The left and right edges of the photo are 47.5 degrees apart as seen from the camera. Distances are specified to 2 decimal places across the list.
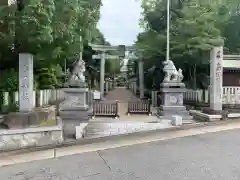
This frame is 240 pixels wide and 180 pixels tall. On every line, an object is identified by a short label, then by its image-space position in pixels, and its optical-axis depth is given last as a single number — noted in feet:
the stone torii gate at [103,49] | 82.17
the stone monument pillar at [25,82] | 29.66
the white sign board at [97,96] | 81.45
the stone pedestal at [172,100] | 47.44
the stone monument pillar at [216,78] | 41.63
